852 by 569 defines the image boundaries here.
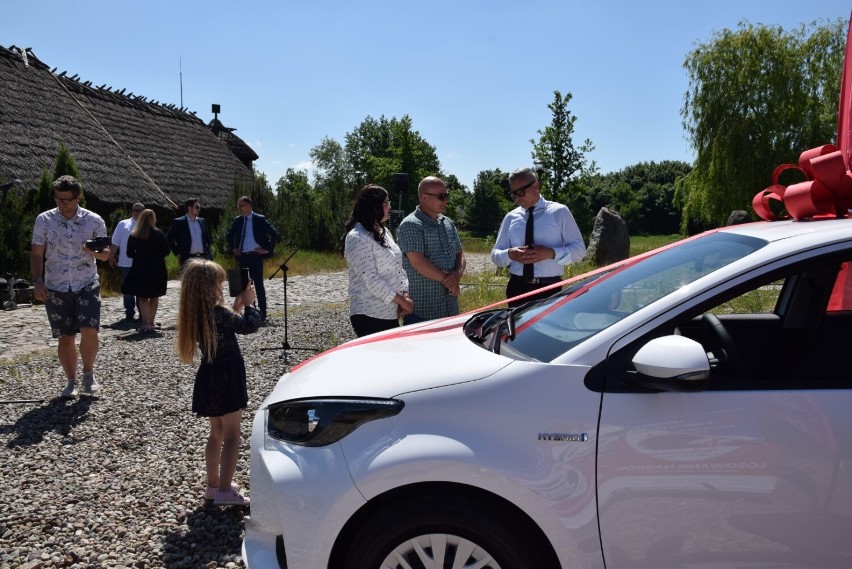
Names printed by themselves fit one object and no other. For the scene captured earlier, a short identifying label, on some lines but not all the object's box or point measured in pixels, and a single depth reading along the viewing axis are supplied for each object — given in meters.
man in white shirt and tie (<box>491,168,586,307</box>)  5.45
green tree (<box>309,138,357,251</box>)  28.81
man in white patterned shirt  6.00
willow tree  24.80
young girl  3.82
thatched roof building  19.84
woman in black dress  9.86
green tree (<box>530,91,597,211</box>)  27.81
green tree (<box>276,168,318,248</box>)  25.56
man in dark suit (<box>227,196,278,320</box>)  10.70
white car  2.21
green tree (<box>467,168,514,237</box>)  67.06
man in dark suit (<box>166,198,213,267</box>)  10.60
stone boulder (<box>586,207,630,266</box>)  20.91
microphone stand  8.30
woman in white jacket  4.60
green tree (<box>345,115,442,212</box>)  61.23
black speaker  10.81
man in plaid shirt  4.80
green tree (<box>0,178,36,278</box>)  13.96
